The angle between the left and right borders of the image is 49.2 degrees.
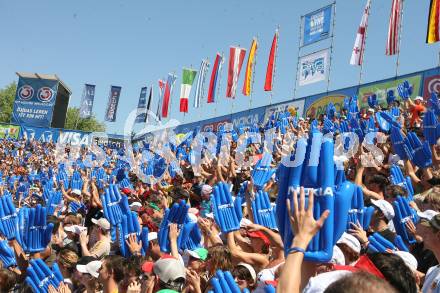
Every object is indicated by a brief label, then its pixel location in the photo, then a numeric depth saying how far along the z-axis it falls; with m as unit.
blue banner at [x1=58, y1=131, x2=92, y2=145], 33.74
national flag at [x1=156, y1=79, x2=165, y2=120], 32.78
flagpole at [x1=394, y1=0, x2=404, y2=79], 18.34
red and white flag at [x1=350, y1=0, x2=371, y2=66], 20.20
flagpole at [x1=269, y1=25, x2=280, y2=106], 25.02
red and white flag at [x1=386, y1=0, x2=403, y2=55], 18.56
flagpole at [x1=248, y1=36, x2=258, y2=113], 26.44
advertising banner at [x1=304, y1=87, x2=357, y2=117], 18.27
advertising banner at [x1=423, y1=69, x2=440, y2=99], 14.39
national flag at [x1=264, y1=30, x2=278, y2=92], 24.97
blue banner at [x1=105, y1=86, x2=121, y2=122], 37.41
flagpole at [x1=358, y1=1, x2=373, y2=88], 20.03
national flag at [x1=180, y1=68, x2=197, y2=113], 29.23
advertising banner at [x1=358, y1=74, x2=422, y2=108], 15.21
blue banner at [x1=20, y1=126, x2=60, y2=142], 34.44
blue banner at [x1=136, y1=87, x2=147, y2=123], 34.28
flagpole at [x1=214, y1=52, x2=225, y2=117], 28.12
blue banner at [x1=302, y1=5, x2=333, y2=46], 21.67
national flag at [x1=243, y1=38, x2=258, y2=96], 26.30
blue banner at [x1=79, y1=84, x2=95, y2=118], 36.78
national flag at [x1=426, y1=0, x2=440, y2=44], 15.45
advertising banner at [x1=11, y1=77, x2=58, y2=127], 35.69
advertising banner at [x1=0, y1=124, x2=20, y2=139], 34.97
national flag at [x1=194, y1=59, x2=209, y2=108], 29.83
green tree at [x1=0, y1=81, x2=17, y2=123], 68.50
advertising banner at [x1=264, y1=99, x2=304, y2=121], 20.86
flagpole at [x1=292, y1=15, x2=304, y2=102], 24.06
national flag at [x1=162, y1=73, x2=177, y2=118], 31.42
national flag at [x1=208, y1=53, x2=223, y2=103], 28.14
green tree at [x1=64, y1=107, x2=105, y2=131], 74.31
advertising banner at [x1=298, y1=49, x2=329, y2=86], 21.11
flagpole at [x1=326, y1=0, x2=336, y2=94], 21.20
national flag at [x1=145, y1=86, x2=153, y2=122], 35.63
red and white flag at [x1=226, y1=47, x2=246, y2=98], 25.33
